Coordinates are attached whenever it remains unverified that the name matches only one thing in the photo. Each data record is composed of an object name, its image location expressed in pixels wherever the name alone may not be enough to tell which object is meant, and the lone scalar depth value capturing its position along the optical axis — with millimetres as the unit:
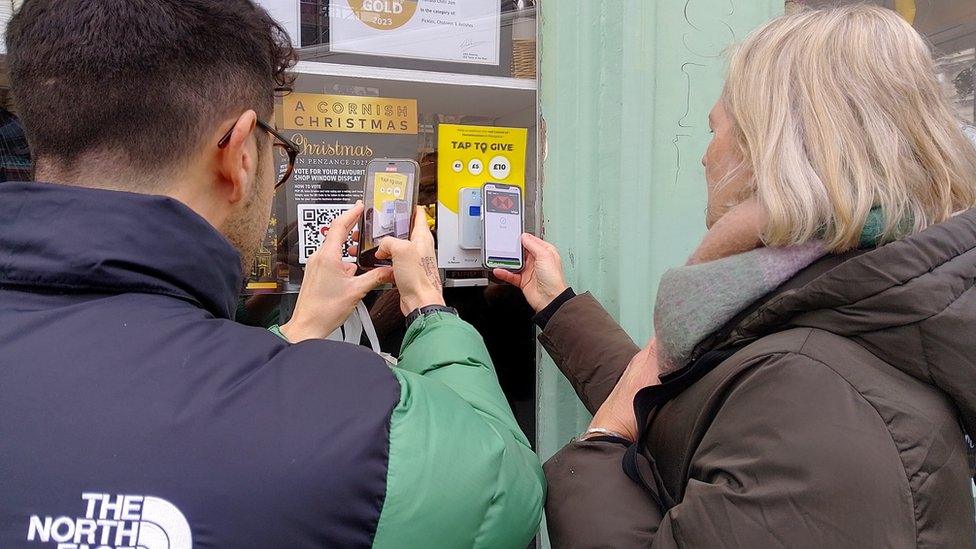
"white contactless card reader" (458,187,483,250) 1828
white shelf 1729
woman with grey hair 816
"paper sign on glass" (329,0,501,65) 1773
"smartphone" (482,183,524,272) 1771
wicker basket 1888
